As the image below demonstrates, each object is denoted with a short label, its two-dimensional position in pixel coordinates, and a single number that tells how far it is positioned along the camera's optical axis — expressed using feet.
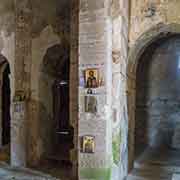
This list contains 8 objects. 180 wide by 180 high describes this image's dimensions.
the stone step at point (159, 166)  19.83
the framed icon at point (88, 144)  14.94
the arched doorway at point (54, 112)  23.02
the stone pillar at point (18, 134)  22.25
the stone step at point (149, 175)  18.16
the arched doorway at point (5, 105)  29.12
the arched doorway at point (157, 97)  26.63
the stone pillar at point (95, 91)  14.79
